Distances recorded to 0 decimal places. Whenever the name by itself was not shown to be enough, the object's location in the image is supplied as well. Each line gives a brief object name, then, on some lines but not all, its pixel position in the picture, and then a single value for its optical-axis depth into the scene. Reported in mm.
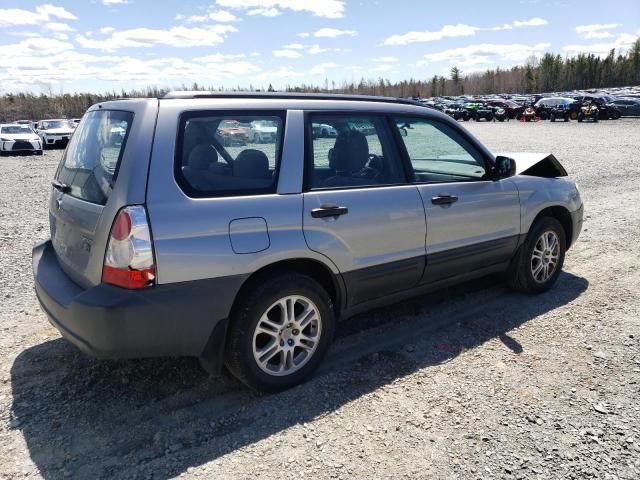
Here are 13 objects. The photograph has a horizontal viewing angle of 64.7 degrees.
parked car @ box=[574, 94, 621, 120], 36531
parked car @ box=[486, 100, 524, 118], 43062
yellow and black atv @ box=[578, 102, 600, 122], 35375
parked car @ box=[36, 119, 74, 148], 24828
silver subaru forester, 2662
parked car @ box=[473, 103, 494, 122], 43594
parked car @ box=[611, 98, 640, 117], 37219
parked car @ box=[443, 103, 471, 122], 44969
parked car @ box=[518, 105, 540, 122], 39875
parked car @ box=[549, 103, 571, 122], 37944
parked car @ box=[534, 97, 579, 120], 37569
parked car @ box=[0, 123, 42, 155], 21609
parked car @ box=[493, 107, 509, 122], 42250
